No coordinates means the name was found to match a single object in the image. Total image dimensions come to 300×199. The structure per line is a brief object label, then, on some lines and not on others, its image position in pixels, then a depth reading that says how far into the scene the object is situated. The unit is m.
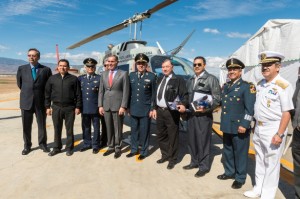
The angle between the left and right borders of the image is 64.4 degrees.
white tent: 9.02
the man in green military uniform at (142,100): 4.67
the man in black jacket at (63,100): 4.81
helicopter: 7.11
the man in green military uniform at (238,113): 3.42
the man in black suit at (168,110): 4.33
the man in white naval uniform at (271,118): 2.89
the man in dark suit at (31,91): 4.89
